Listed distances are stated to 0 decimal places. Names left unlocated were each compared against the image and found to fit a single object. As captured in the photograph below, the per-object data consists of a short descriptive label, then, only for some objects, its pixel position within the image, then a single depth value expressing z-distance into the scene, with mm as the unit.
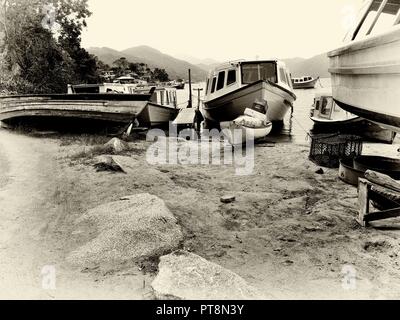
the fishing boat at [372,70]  4168
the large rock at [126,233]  4938
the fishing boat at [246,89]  17078
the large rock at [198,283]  3904
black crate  10305
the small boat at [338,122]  15648
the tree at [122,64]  125762
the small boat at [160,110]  18219
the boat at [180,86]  104588
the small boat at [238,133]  13938
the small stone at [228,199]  7379
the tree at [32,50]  23047
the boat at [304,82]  78250
